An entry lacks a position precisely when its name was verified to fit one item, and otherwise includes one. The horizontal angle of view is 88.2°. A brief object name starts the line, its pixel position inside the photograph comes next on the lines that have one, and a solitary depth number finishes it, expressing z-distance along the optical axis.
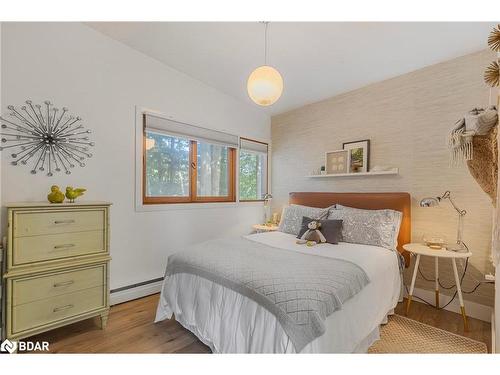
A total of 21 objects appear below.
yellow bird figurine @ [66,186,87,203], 1.96
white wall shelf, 2.70
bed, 1.34
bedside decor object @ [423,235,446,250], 2.28
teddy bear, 2.46
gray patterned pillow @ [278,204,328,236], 2.83
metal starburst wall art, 1.95
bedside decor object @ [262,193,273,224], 3.91
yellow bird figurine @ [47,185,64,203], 1.90
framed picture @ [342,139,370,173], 2.96
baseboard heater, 2.45
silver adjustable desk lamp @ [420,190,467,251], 2.20
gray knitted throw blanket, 1.26
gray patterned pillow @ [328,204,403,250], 2.37
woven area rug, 1.79
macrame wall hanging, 1.03
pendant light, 1.85
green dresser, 1.65
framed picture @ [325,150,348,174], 3.13
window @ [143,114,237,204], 2.80
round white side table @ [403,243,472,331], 2.06
